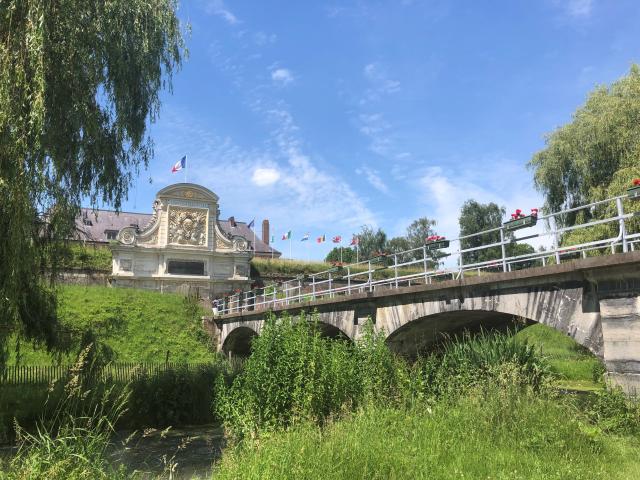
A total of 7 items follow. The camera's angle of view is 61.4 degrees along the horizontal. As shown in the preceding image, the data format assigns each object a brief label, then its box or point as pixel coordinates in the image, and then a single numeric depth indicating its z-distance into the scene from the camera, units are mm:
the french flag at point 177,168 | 34094
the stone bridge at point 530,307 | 7602
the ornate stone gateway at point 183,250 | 37594
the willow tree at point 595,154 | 18984
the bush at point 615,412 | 7105
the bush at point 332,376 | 8953
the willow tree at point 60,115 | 7680
